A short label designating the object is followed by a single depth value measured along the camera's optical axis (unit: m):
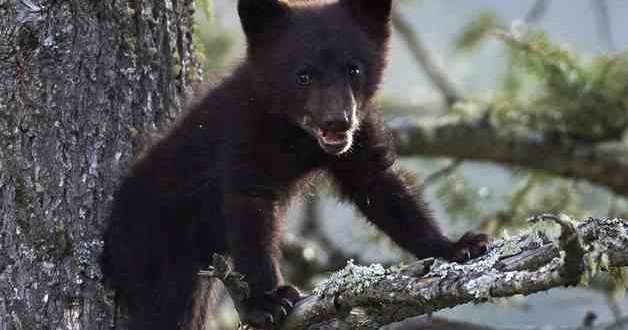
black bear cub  9.34
